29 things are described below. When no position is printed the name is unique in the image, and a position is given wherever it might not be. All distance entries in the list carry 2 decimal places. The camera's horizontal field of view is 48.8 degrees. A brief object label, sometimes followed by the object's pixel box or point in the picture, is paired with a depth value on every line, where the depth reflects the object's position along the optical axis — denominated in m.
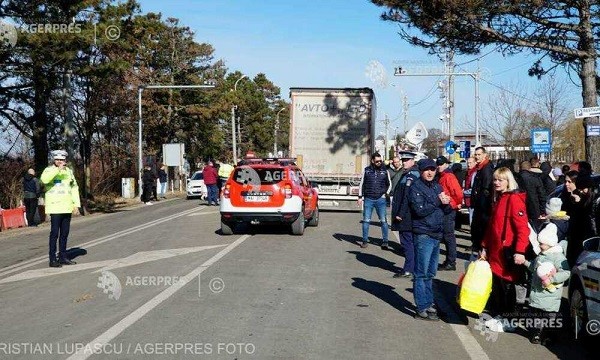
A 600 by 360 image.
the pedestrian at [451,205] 10.55
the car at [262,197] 15.05
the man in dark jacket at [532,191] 9.16
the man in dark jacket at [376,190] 13.32
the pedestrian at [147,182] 31.78
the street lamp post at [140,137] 34.81
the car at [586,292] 6.27
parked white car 35.69
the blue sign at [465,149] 35.42
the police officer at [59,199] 11.38
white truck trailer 21.62
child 6.69
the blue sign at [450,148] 34.47
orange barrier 20.54
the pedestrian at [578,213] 8.08
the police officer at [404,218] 9.88
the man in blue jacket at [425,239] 7.57
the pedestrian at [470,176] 12.20
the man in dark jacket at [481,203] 8.45
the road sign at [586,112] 14.41
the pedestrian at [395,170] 13.91
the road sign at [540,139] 24.64
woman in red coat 7.02
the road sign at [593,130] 16.31
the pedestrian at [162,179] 37.79
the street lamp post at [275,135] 84.75
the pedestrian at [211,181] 26.00
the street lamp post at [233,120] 54.86
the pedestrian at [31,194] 20.81
